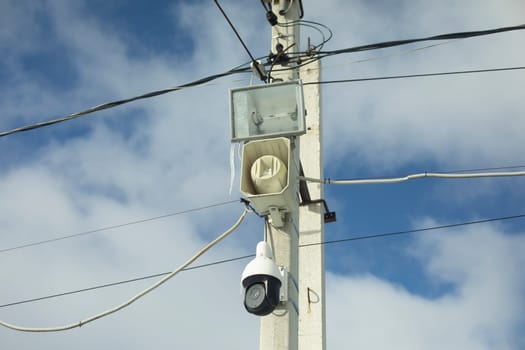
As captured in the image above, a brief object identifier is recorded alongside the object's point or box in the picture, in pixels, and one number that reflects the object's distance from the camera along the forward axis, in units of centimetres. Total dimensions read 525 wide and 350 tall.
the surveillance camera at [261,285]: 717
